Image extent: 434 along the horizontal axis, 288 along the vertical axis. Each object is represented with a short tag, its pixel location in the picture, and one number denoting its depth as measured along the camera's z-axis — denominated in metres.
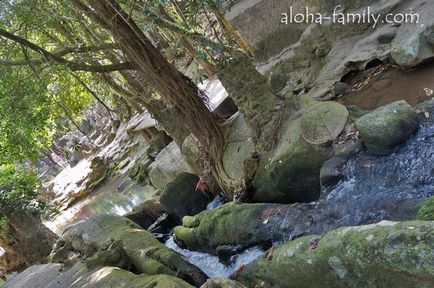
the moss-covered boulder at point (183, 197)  9.02
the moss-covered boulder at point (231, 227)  5.79
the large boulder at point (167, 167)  10.96
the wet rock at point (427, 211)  3.78
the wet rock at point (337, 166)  5.75
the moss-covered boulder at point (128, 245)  5.80
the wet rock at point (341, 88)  8.35
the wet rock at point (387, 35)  8.04
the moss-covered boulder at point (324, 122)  6.20
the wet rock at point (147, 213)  10.26
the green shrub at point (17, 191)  11.51
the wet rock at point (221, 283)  3.96
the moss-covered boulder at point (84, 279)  5.04
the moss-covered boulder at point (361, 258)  2.88
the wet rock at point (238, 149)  7.83
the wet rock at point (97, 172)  21.55
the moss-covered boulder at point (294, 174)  6.28
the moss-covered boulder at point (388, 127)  5.48
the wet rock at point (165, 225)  9.39
